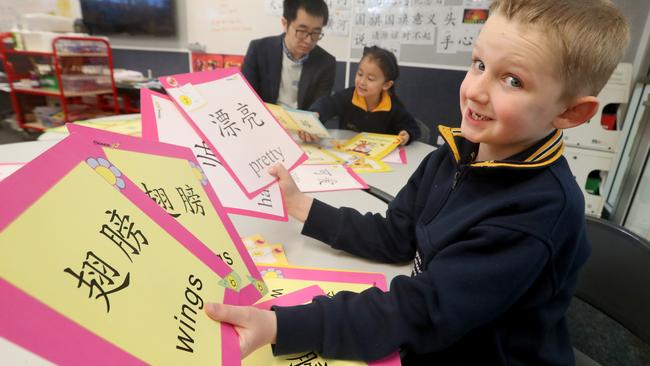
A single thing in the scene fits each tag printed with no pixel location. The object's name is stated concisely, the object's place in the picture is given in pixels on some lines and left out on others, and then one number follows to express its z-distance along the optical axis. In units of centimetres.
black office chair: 67
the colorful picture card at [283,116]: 131
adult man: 188
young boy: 48
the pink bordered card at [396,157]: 134
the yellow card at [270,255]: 67
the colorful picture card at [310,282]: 55
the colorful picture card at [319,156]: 125
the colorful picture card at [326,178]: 104
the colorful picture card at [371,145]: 138
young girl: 174
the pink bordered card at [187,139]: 70
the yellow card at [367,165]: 123
